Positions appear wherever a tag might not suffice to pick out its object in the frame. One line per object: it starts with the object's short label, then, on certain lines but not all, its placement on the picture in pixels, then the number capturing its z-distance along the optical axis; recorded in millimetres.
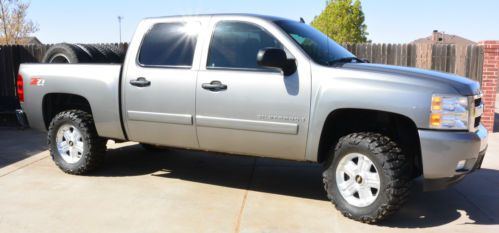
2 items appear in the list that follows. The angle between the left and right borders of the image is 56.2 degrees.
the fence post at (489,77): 9844
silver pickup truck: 4035
